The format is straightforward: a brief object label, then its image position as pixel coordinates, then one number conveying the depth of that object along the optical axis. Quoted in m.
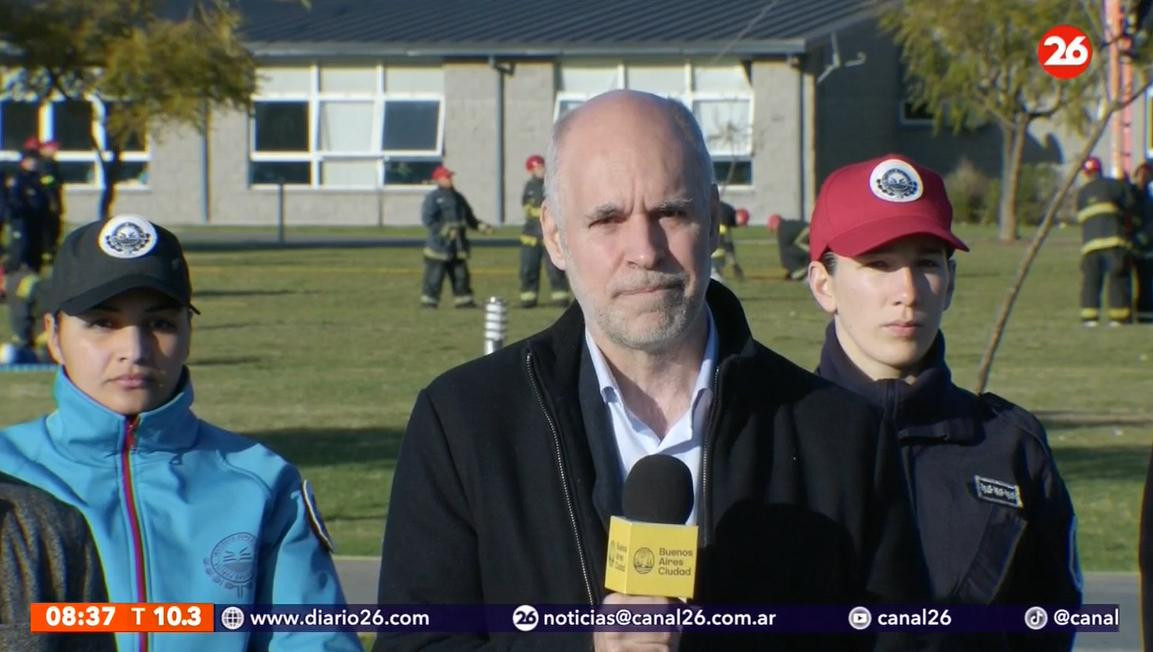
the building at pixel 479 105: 51.25
